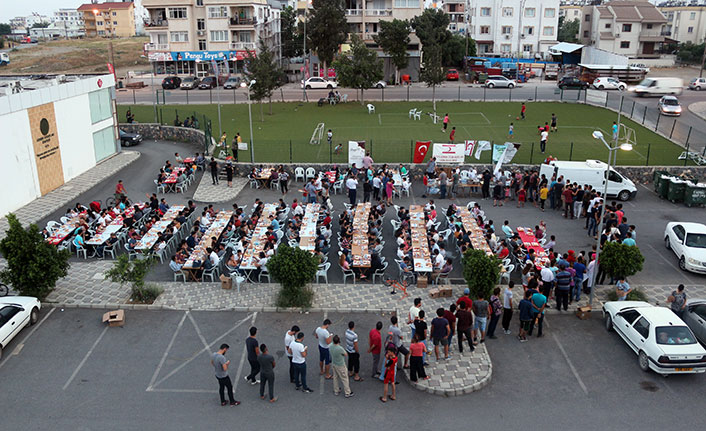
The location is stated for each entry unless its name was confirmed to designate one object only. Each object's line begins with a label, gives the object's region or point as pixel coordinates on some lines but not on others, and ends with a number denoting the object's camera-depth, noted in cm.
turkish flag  2833
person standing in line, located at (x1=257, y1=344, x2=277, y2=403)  1171
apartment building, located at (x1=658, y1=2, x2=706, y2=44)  8508
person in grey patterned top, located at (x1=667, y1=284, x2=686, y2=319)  1477
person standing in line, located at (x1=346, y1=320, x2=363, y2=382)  1245
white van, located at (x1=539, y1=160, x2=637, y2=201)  2494
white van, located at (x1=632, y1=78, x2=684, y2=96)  5100
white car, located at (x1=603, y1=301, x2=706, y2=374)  1259
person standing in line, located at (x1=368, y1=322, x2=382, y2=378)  1239
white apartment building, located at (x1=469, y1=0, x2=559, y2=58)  7100
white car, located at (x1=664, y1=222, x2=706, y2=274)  1810
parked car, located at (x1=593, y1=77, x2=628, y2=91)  5506
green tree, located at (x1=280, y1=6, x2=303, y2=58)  7381
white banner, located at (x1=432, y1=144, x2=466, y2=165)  2745
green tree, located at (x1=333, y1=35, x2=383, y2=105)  4628
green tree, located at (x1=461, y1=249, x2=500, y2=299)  1484
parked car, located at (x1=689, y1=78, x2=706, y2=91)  5584
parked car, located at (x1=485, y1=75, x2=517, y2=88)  5722
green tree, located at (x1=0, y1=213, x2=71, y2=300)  1566
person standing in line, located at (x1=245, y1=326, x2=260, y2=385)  1211
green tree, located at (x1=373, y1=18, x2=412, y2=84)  5544
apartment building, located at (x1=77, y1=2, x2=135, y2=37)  14612
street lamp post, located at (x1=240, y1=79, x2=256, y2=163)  2855
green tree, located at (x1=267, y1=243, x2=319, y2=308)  1555
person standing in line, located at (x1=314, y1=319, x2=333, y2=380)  1248
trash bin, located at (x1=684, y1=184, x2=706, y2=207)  2408
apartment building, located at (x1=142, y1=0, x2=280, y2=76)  6469
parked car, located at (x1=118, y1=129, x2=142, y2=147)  3584
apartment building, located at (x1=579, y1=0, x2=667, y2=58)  7500
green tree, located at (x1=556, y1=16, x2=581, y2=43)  8738
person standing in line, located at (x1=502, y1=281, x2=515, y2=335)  1447
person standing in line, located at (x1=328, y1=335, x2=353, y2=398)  1180
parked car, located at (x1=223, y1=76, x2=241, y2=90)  5908
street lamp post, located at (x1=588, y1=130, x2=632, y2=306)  1568
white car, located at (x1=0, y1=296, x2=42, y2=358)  1409
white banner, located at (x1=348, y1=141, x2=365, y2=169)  2769
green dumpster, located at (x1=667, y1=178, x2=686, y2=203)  2444
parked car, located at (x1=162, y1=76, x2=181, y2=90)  5888
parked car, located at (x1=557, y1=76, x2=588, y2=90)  5547
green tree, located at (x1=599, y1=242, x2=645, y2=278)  1622
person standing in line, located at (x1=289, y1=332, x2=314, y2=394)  1212
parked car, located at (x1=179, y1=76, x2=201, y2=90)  5853
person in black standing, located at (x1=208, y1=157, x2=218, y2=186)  2702
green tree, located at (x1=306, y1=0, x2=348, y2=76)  5594
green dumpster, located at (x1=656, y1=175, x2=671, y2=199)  2515
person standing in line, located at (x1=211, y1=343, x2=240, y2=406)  1154
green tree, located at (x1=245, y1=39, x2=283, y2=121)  4138
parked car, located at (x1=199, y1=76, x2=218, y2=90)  5872
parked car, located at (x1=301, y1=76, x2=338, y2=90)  5797
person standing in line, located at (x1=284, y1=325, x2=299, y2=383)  1218
